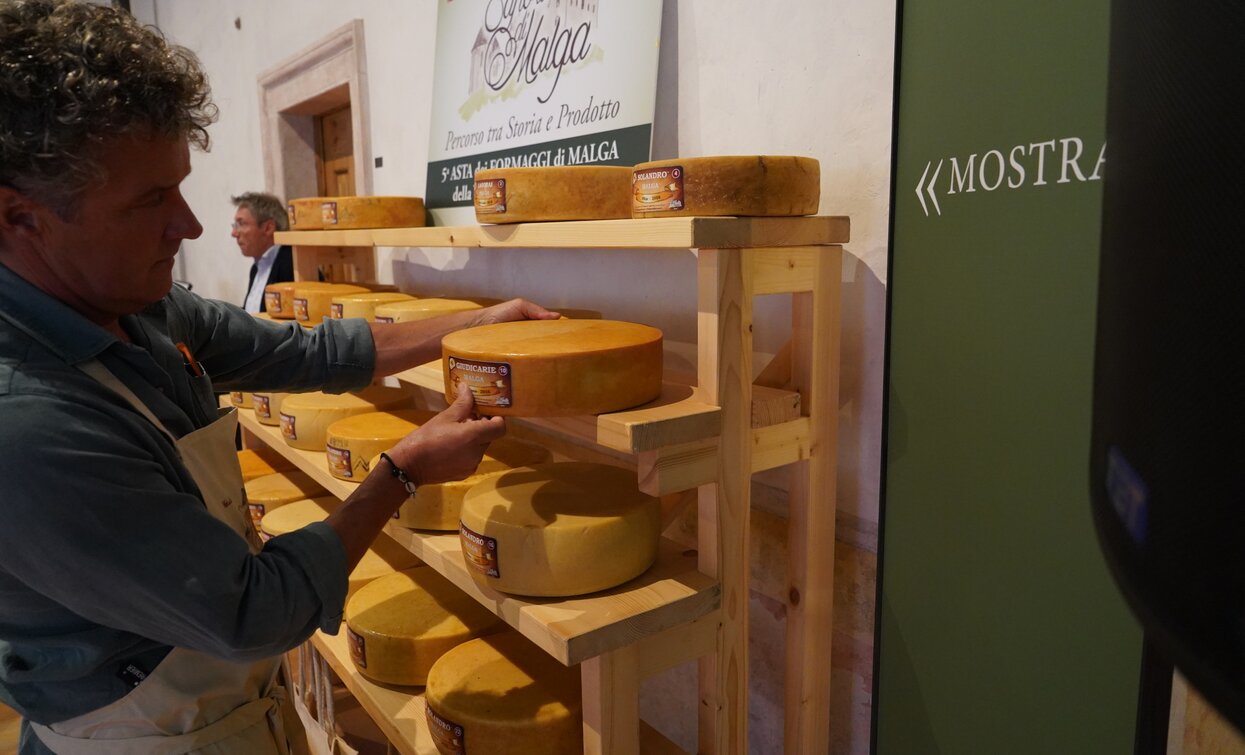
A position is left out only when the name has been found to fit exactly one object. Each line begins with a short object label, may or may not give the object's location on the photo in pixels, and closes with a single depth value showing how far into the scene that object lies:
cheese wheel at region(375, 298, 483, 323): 1.78
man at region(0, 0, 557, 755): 0.88
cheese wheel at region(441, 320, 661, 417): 1.11
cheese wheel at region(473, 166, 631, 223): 1.37
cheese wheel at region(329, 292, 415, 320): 1.95
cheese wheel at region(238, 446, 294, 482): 2.63
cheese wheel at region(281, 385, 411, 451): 2.06
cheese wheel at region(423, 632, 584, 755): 1.38
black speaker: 0.30
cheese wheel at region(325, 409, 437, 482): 1.77
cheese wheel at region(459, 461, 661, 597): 1.20
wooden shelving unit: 1.14
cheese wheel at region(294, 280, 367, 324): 2.17
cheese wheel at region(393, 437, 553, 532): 1.54
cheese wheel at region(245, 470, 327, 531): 2.34
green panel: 1.06
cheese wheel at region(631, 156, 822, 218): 1.12
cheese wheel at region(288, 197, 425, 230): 2.11
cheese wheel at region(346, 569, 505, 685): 1.65
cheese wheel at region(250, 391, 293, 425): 2.34
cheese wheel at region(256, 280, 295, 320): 2.37
